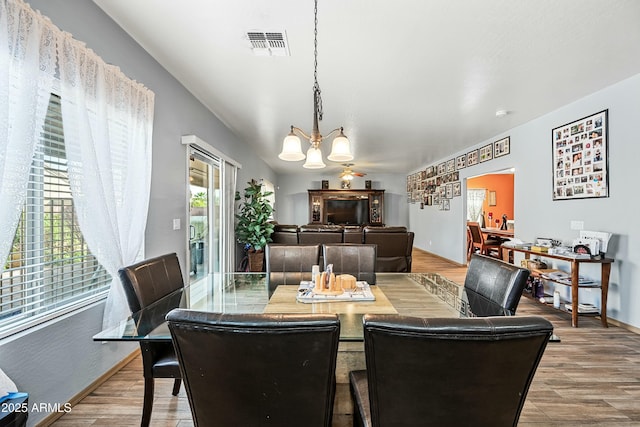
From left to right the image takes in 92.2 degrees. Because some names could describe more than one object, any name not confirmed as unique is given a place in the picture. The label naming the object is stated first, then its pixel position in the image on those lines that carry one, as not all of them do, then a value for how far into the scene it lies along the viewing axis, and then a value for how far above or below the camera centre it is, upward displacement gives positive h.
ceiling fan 8.10 +1.04
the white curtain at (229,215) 4.75 -0.03
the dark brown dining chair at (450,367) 0.82 -0.43
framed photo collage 3.29 +0.62
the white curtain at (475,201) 8.96 +0.32
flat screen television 10.23 +0.05
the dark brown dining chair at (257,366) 0.86 -0.45
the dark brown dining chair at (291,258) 2.65 -0.39
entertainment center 10.20 +0.21
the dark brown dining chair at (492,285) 1.56 -0.41
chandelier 2.07 +0.45
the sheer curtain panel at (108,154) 1.74 +0.38
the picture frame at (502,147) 4.91 +1.07
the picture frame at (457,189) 6.47 +0.49
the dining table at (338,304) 1.39 -0.52
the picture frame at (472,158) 5.89 +1.07
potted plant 5.01 -0.23
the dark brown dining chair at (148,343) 1.54 -0.65
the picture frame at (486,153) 5.43 +1.07
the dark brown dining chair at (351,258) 2.60 -0.39
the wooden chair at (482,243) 7.03 -0.71
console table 3.05 -0.71
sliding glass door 3.65 -0.01
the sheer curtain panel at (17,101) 1.33 +0.52
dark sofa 4.99 -0.43
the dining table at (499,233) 6.50 -0.47
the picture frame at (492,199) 8.72 +0.37
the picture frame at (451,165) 6.80 +1.06
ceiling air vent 2.21 +1.28
